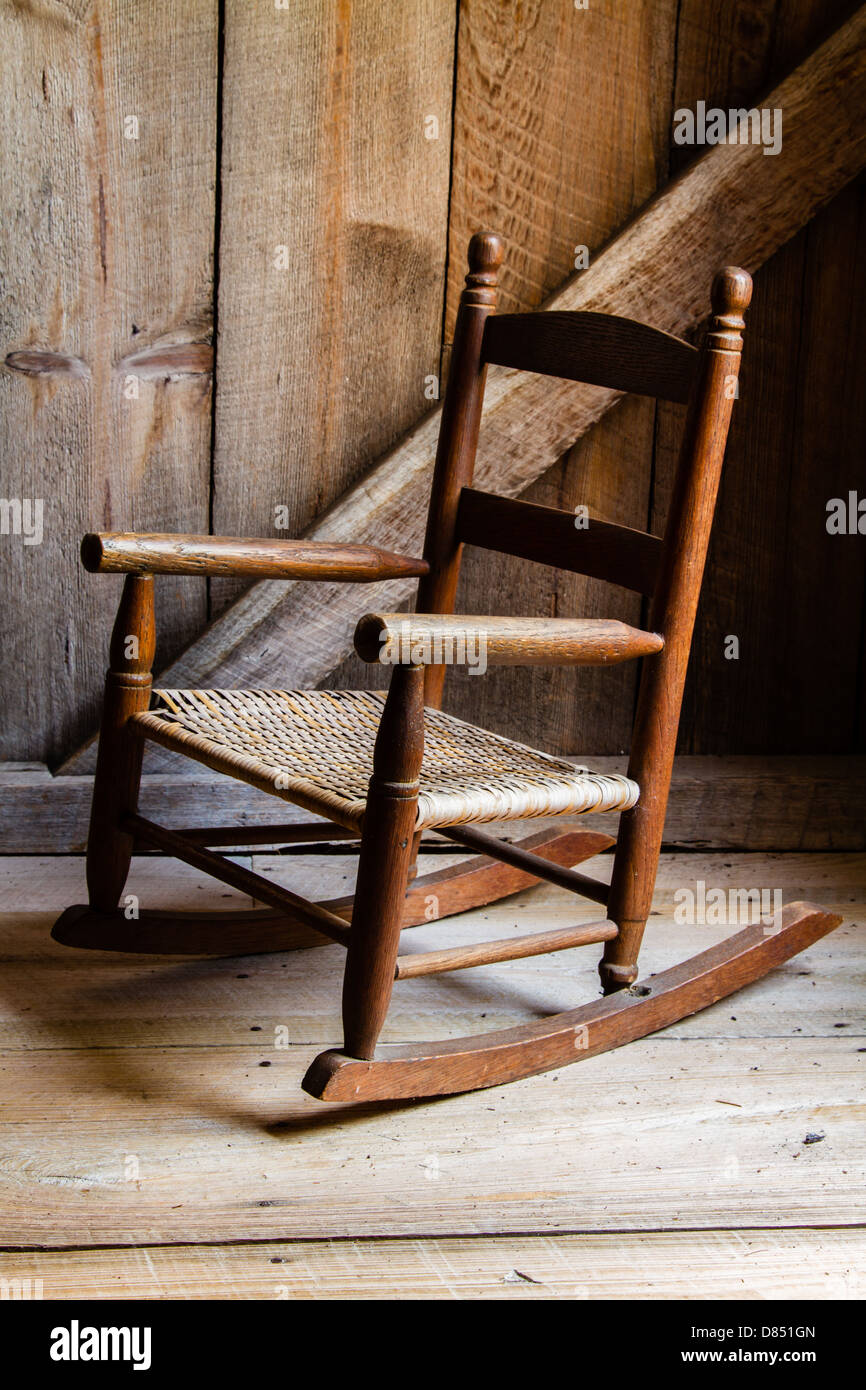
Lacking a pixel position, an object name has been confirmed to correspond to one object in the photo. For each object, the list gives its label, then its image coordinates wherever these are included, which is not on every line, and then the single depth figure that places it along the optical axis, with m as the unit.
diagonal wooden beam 1.87
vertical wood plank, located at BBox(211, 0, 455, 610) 1.82
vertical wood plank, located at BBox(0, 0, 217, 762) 1.77
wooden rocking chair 1.22
